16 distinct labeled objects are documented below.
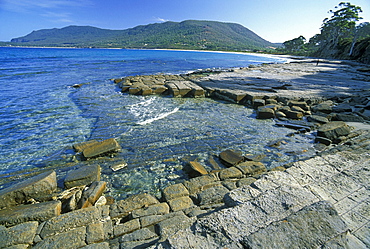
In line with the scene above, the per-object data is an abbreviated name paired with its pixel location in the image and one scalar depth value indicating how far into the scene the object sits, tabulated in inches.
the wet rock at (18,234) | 100.3
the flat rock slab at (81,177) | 160.7
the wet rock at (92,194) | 135.5
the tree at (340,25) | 1926.9
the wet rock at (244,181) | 155.2
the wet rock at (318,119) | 312.3
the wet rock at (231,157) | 197.5
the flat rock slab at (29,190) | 134.4
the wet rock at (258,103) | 405.5
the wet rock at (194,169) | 178.2
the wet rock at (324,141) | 244.2
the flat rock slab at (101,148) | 211.8
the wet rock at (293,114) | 342.0
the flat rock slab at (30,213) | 114.9
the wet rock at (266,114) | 348.8
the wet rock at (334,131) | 251.4
